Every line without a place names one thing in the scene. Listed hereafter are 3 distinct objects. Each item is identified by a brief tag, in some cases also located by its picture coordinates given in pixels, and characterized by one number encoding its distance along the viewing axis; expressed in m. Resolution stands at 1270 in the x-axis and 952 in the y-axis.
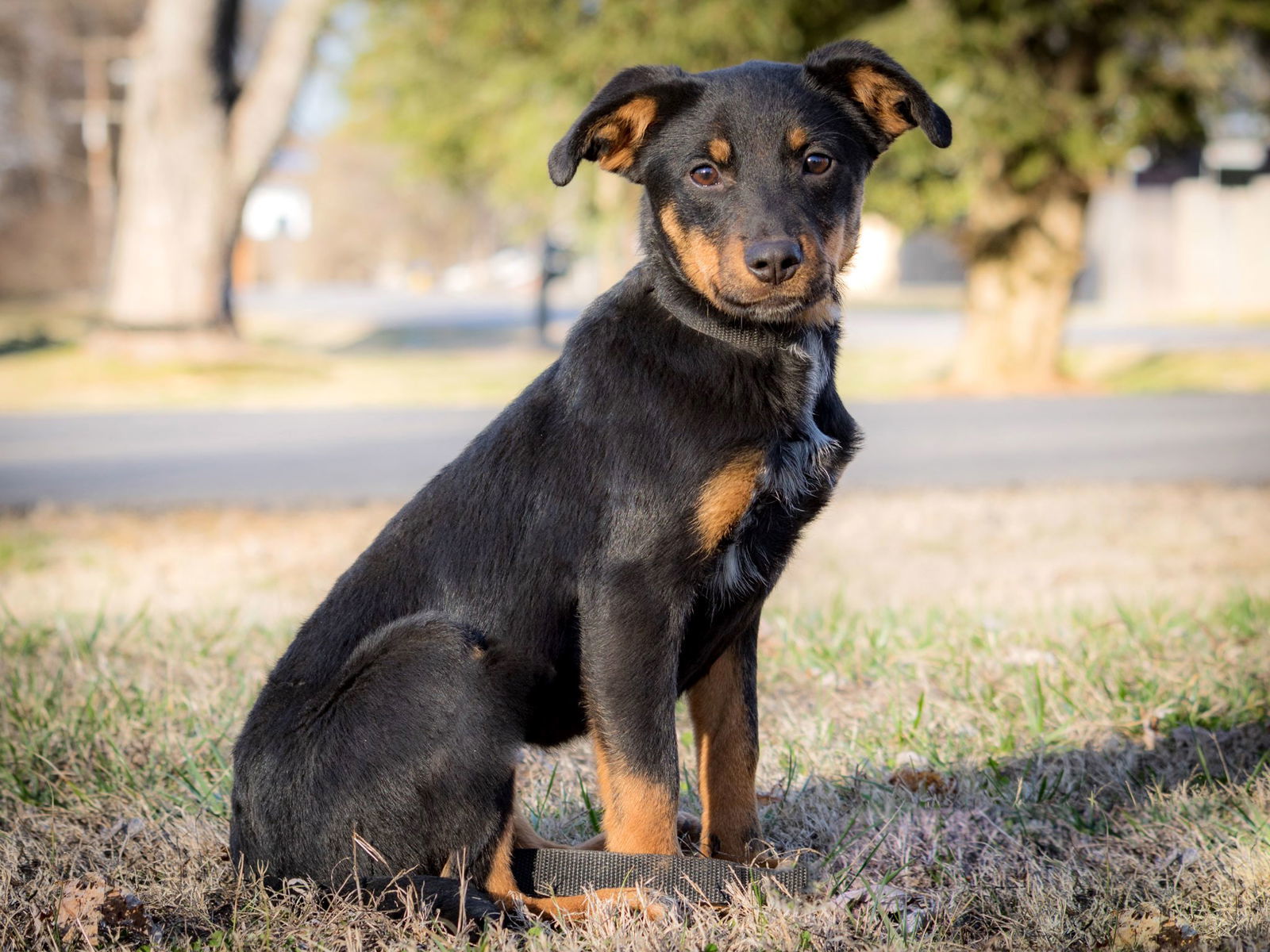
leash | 2.85
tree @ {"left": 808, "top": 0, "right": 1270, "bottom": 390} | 13.38
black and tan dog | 2.79
